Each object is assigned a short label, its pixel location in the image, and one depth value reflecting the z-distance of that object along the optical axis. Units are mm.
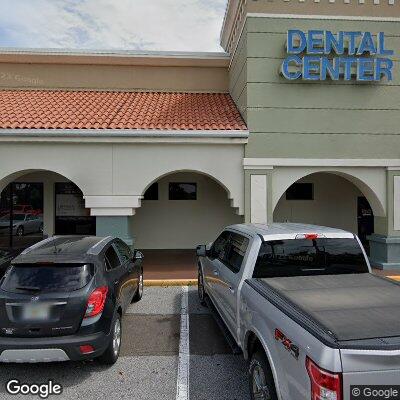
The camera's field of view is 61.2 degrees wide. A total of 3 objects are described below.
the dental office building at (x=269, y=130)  9352
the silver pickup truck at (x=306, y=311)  2270
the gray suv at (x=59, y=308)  3955
